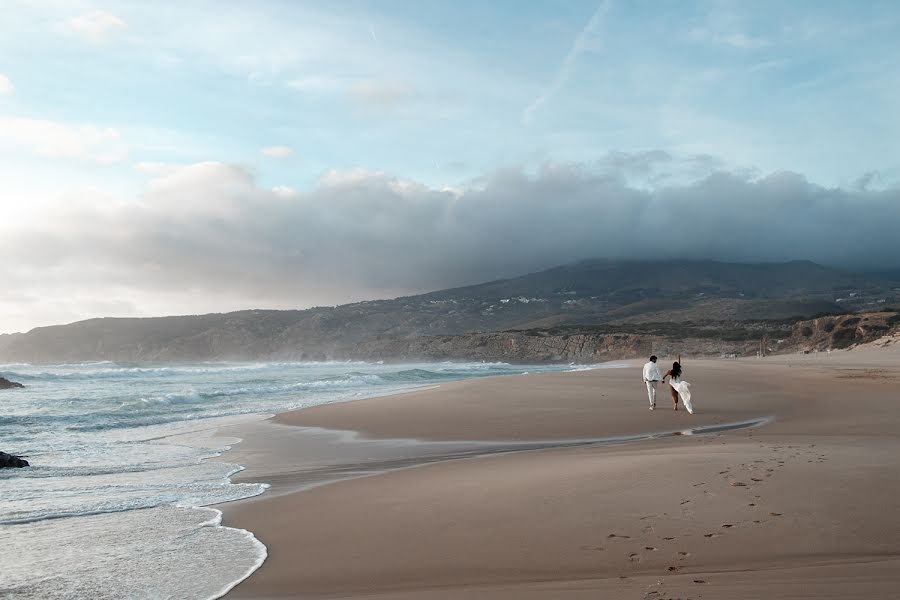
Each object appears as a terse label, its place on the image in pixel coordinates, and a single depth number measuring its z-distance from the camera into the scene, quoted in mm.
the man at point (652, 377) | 17797
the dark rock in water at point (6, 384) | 40438
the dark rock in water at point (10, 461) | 11727
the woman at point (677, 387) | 16641
